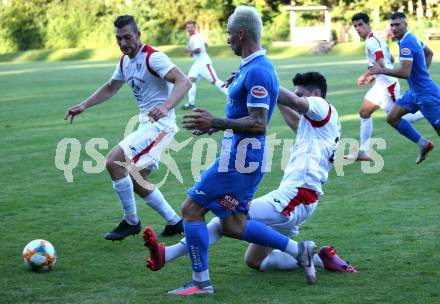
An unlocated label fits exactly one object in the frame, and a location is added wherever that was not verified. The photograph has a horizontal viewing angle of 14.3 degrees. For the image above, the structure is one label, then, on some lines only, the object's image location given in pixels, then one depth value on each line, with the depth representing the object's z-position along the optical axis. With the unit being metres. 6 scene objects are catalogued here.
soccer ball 13.28
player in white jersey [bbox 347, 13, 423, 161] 25.52
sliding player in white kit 12.81
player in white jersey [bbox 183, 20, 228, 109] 44.65
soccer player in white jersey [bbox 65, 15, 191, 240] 15.65
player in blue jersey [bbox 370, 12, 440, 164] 22.80
